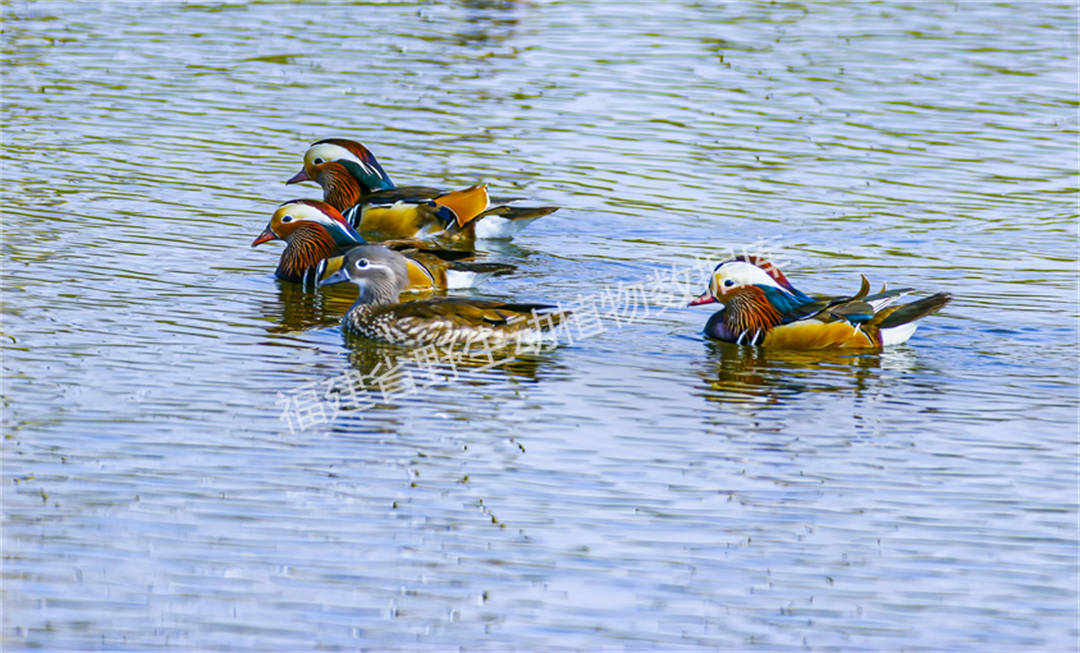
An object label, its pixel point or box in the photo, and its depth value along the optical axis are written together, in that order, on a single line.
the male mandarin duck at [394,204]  16.58
